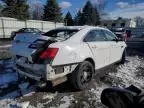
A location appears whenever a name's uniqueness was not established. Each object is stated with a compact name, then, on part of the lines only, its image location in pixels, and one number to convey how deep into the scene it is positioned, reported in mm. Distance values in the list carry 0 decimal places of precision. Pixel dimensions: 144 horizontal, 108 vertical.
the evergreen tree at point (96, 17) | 30474
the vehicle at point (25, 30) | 13376
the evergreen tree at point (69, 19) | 29331
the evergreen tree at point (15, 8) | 17093
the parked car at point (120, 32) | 10574
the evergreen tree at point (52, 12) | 22205
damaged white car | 2240
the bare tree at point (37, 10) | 37565
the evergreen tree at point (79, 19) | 30571
